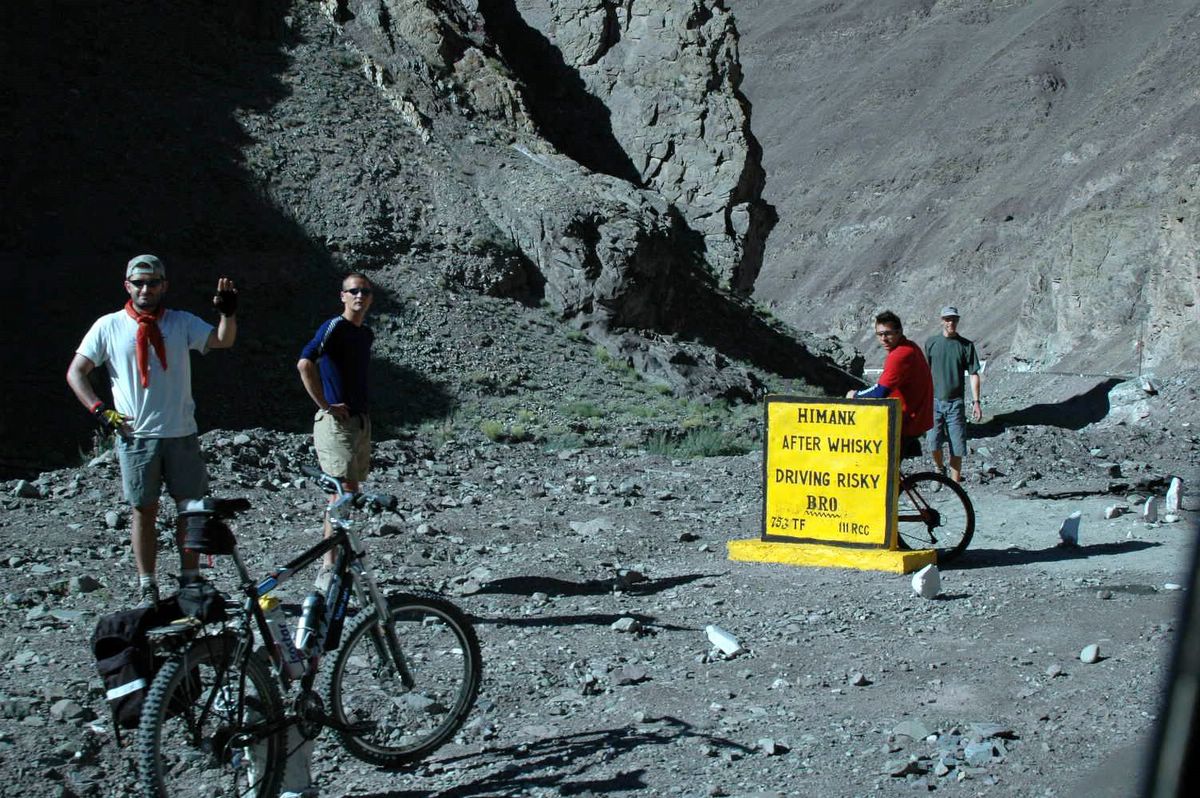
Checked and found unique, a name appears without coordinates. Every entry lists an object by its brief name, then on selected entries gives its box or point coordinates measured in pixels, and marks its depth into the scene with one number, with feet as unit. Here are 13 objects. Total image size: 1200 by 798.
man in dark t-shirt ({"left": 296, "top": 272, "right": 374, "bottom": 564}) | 22.99
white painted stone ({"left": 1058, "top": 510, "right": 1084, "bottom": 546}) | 30.37
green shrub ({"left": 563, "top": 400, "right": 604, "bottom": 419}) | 64.08
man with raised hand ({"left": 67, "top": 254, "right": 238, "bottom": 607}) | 19.90
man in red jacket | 27.66
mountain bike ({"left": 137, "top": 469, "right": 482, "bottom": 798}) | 13.85
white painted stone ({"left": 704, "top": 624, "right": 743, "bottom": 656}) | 21.62
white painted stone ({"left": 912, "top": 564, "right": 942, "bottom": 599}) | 24.70
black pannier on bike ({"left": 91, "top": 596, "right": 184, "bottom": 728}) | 13.57
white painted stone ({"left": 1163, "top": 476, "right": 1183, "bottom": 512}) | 34.14
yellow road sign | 27.22
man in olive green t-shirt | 37.24
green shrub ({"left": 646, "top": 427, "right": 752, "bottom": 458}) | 53.83
